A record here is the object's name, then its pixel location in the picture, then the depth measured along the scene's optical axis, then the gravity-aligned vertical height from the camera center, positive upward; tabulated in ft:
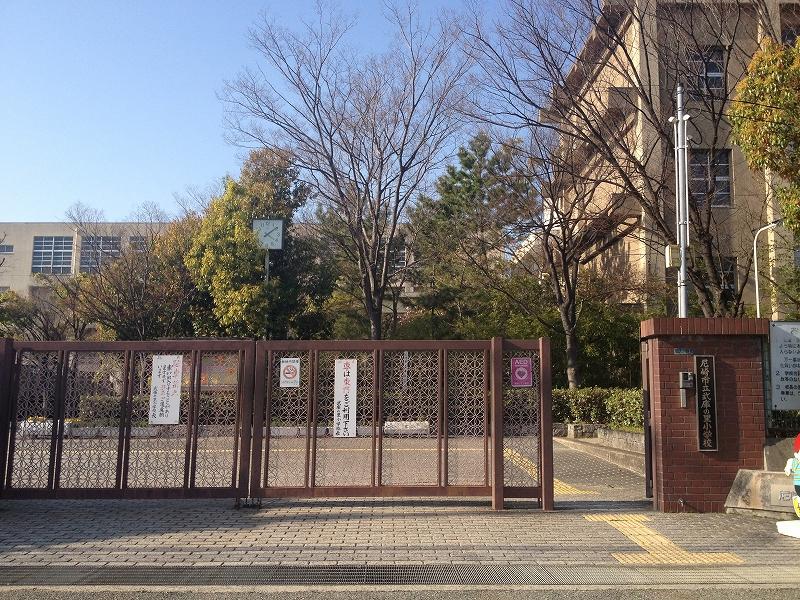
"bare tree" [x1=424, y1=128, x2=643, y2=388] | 69.51 +16.56
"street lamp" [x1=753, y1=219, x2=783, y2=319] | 58.91 +10.83
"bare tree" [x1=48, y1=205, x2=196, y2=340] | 91.56 +11.50
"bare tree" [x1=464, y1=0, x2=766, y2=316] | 52.26 +23.45
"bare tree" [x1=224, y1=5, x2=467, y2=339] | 67.10 +20.21
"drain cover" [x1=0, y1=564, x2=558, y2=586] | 20.39 -5.87
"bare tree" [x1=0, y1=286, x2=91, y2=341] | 103.30 +8.63
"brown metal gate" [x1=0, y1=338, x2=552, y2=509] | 30.40 -2.07
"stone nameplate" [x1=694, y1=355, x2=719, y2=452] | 29.81 -0.94
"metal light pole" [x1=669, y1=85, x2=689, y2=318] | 41.75 +12.22
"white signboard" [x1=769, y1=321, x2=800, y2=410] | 30.14 +0.79
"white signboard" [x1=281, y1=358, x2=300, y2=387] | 31.17 +0.27
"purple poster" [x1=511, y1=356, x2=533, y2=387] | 30.55 +0.40
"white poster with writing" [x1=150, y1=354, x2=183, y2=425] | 31.35 -0.57
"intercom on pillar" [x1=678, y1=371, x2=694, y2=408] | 29.63 +0.10
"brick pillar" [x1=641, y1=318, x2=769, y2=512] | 29.71 -1.22
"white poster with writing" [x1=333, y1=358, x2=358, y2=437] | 30.78 -0.80
